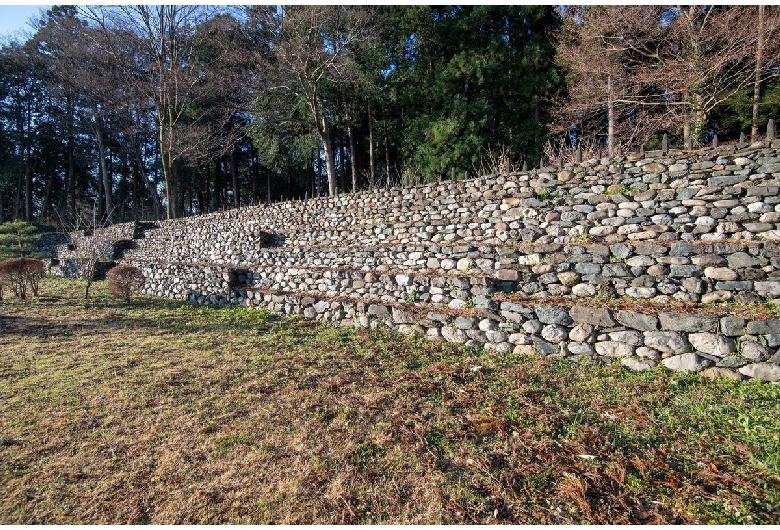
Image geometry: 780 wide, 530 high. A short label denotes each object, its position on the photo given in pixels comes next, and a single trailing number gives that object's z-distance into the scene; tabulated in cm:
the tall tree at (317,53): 1236
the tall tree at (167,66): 1438
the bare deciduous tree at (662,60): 820
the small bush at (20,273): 838
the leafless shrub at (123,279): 839
